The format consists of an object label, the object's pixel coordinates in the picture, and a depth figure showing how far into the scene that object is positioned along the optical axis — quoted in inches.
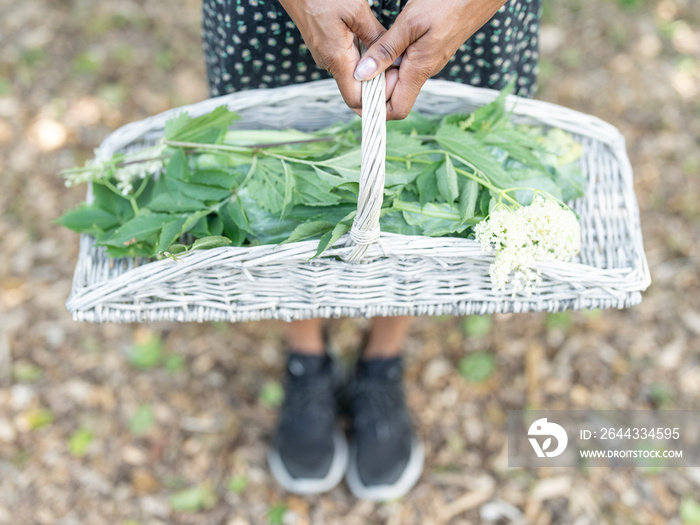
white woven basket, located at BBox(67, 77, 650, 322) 36.8
